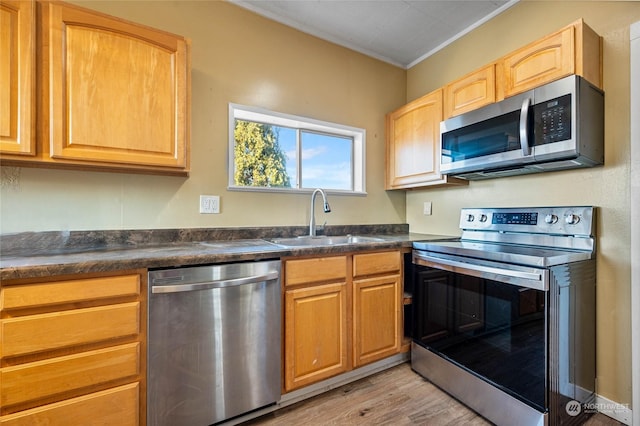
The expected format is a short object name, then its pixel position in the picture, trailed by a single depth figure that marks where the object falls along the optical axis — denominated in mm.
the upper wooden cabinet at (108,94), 1357
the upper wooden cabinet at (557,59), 1504
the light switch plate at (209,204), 2004
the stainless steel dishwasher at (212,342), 1300
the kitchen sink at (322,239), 2122
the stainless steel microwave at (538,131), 1479
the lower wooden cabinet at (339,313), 1648
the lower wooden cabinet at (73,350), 1063
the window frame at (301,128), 2119
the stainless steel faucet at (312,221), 2340
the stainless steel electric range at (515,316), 1337
